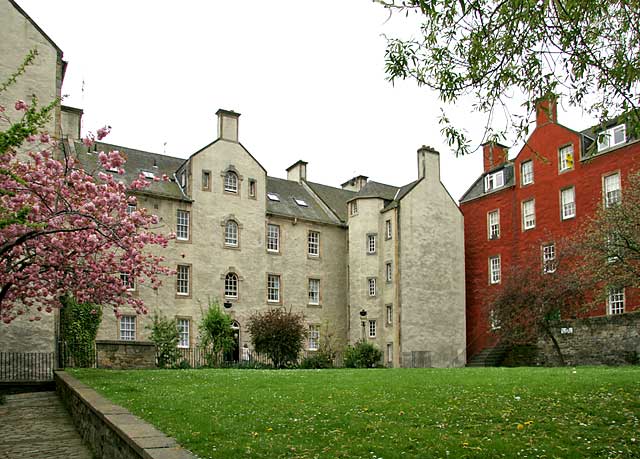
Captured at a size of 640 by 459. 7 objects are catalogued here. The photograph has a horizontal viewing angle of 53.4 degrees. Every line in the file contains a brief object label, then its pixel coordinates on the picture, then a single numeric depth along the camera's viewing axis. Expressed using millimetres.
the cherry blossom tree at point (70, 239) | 14547
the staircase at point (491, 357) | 35438
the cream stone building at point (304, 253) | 34594
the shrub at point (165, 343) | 29609
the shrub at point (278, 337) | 30406
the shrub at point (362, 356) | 35188
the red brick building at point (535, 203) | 31734
